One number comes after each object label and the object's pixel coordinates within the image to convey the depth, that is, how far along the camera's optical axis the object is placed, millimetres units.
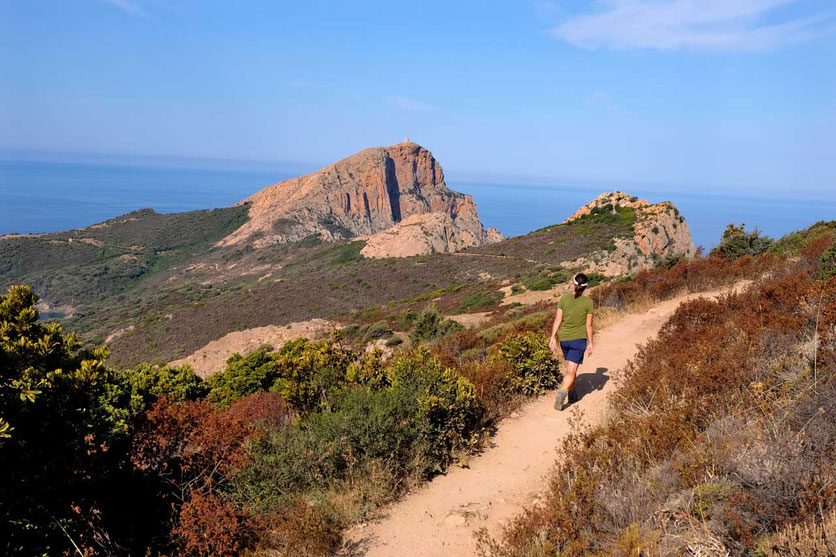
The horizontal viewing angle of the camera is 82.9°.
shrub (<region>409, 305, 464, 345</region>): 19781
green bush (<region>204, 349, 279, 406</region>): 11258
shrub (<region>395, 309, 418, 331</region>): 26052
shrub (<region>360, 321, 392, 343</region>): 24570
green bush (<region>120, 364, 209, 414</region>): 10241
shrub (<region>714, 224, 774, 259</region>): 16469
